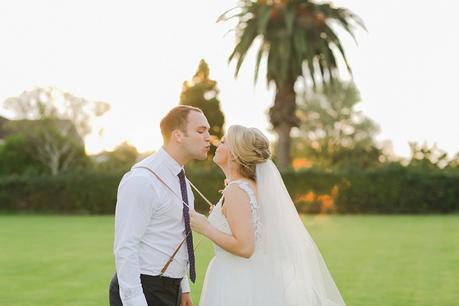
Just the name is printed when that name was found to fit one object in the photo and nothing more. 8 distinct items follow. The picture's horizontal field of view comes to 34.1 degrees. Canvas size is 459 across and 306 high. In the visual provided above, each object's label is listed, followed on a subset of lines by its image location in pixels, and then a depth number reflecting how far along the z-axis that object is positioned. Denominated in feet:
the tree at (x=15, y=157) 187.01
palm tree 124.36
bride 14.38
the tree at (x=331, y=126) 239.91
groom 13.10
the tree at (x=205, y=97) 188.55
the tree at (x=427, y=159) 121.70
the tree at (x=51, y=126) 200.54
